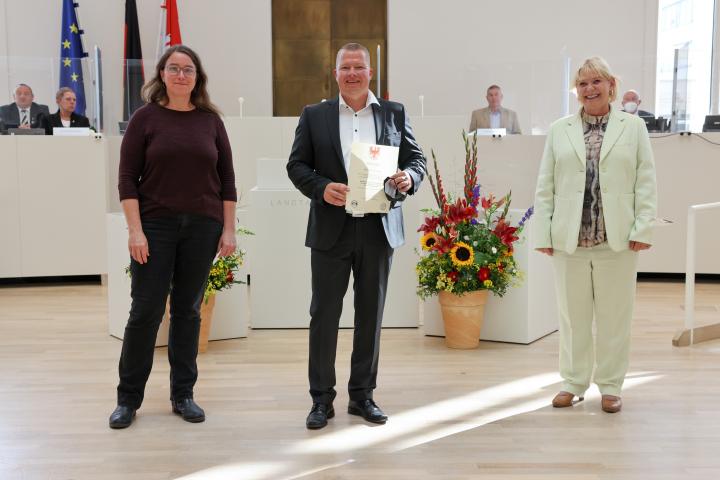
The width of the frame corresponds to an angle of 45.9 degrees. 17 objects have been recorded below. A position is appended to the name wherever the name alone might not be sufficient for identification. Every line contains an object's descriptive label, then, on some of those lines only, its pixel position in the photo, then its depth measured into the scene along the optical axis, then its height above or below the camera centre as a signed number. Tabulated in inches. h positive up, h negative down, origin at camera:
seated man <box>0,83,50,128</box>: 286.5 +7.7
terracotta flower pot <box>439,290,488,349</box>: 189.6 -39.7
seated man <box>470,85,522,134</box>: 316.8 +8.4
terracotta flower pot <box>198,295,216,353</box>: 188.7 -41.1
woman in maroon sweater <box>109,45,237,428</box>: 127.8 -10.4
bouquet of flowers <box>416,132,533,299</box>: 186.5 -23.8
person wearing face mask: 305.3 +12.9
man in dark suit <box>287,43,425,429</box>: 127.0 -12.2
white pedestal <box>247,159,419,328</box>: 207.5 -31.5
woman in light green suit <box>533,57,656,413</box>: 134.0 -12.8
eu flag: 378.6 +44.9
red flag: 382.0 +49.7
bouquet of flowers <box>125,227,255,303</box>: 188.1 -30.4
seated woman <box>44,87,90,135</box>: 287.9 +7.6
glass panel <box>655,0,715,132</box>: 298.4 +18.2
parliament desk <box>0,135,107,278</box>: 281.3 -23.4
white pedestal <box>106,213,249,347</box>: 198.5 -38.6
